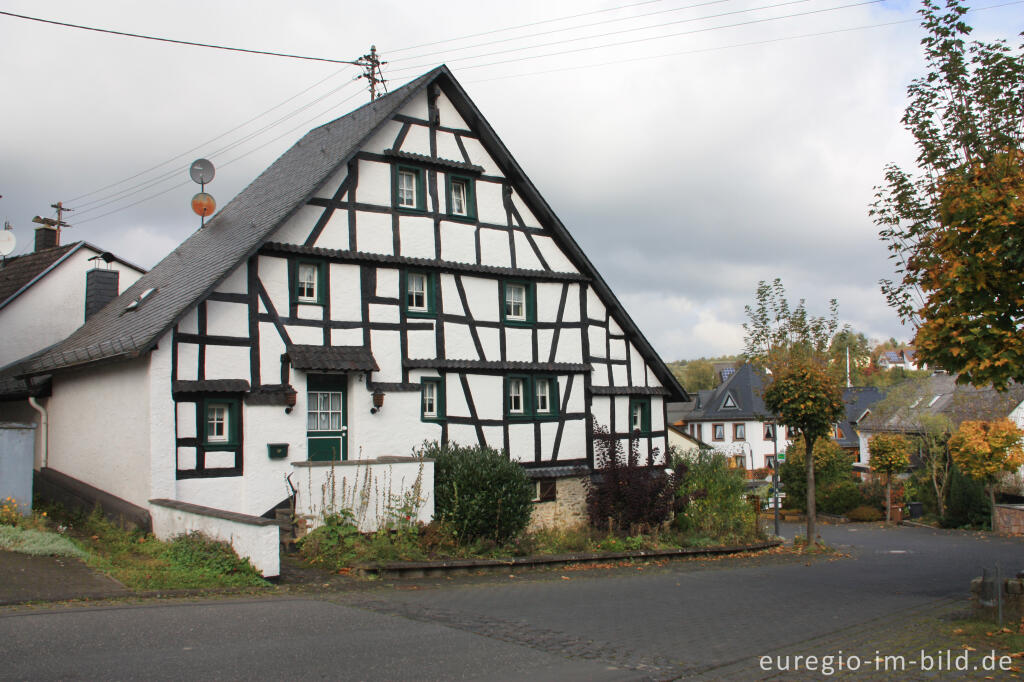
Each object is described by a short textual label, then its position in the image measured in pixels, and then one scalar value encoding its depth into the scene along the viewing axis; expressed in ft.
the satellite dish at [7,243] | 88.07
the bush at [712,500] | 72.79
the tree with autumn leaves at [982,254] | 32.86
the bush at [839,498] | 139.54
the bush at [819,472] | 145.38
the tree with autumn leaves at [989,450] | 108.78
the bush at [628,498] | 65.87
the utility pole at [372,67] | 93.45
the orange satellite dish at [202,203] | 75.10
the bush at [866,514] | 135.03
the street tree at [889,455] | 126.82
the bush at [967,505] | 117.08
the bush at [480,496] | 52.13
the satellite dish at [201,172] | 72.43
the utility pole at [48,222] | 99.35
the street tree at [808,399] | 71.10
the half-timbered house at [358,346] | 49.88
